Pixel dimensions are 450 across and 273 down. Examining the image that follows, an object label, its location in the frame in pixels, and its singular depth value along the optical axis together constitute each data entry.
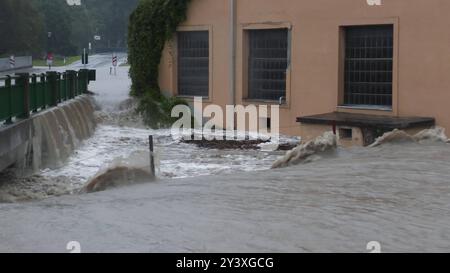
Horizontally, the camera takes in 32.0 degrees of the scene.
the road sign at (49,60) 59.41
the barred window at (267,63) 21.89
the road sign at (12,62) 52.77
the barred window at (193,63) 24.03
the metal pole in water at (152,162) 12.70
